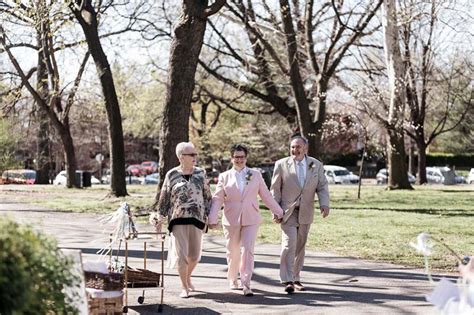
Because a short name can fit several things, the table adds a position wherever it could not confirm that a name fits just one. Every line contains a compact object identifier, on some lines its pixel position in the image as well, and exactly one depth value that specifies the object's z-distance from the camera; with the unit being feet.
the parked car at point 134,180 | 237.92
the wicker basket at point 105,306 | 25.59
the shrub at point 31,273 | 14.48
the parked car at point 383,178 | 221.58
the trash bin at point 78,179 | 158.87
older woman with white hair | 34.53
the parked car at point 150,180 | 232.82
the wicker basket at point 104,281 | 25.93
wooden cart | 31.30
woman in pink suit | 36.65
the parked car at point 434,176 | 227.40
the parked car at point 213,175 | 210.59
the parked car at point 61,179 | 203.29
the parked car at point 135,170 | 281.97
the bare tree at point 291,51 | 104.83
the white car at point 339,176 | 230.48
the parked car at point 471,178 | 210.38
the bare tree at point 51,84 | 77.46
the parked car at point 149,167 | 281.13
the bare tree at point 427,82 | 149.48
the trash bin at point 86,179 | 170.50
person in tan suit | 36.86
